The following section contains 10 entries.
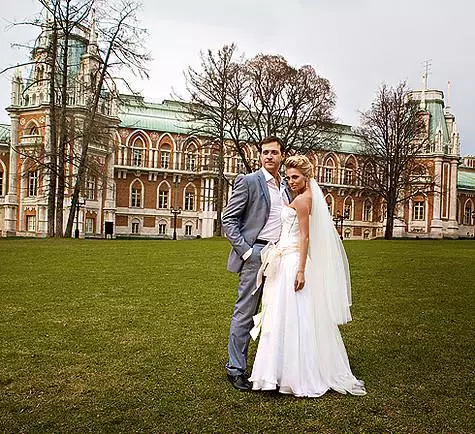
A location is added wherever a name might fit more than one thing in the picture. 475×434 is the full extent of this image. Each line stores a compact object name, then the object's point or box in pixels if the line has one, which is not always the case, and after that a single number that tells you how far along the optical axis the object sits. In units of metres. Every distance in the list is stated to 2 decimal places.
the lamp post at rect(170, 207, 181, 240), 56.07
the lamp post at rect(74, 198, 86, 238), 39.22
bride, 5.09
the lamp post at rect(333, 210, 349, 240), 57.26
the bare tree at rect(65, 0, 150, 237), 30.48
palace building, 46.34
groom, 5.35
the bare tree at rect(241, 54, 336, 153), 35.50
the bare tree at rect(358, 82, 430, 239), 43.31
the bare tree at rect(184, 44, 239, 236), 35.53
